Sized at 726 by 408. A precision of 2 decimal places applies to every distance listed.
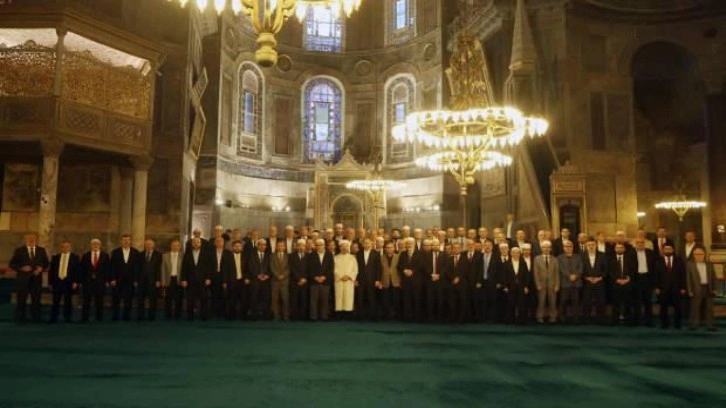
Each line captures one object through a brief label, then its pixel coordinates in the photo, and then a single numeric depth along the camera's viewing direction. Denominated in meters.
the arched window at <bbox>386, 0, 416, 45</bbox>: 24.48
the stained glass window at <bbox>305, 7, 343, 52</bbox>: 25.62
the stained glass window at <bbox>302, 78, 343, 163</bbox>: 25.25
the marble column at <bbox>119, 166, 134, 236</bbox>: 14.28
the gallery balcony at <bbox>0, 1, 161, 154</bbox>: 11.67
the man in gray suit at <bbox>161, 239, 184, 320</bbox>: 9.66
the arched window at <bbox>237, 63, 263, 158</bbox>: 23.23
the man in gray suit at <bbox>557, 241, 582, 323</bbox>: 9.38
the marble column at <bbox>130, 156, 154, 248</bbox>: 13.45
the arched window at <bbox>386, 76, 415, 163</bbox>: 24.20
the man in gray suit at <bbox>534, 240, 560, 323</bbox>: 9.44
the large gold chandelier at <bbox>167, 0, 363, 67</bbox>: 7.21
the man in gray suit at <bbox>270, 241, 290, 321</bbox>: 9.69
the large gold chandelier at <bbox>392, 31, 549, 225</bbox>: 11.82
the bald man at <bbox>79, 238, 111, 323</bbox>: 9.34
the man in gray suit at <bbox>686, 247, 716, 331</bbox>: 8.84
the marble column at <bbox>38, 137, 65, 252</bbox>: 11.48
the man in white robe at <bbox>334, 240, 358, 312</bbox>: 9.75
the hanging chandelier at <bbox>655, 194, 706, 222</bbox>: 16.95
